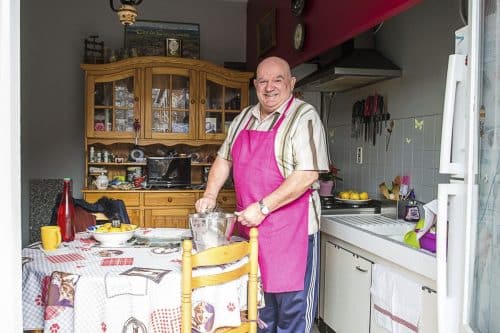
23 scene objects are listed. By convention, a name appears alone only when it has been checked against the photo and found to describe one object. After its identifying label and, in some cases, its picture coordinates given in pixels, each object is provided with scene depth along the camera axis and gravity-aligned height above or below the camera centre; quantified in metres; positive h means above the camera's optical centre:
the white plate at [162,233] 2.13 -0.41
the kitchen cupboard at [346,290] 2.44 -0.78
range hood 2.96 +0.50
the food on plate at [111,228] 2.06 -0.37
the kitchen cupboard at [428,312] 1.88 -0.65
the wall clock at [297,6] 3.23 +0.99
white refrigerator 1.24 -0.09
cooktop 3.00 -0.38
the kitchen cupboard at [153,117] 4.12 +0.27
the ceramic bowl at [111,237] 2.00 -0.39
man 2.07 -0.20
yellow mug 1.92 -0.37
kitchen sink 2.63 -0.43
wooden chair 1.50 -0.43
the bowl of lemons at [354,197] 3.13 -0.32
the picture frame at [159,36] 4.45 +1.05
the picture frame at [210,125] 4.38 +0.21
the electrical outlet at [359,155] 3.46 -0.04
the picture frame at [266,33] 3.99 +1.01
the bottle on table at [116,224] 2.12 -0.35
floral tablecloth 1.56 -0.52
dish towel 2.01 -0.68
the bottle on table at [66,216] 2.06 -0.31
